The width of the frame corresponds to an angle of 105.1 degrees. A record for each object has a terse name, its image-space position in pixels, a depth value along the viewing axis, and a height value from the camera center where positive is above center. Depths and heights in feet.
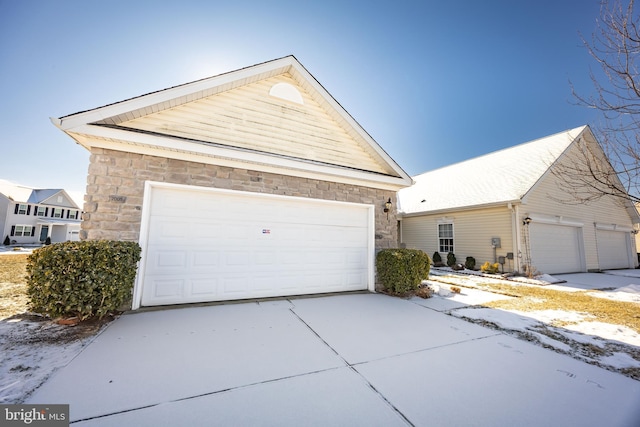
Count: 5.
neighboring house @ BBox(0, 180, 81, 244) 84.69 +7.51
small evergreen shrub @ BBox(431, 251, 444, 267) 42.53 -3.35
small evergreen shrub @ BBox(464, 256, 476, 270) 37.40 -3.40
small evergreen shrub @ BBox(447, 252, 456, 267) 40.14 -3.10
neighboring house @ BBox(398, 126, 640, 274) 34.45 +3.69
